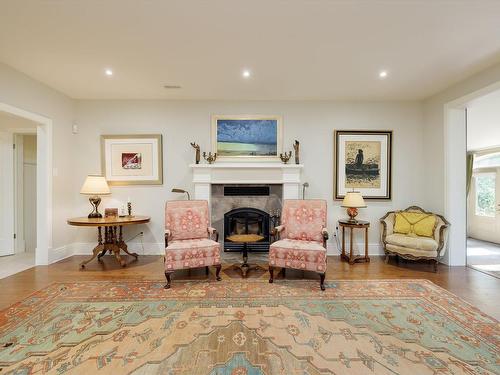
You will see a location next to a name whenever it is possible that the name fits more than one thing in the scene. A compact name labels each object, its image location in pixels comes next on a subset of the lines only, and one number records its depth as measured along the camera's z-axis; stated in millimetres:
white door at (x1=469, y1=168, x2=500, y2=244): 5629
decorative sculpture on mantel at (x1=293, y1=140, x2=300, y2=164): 4332
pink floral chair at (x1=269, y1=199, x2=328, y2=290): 3102
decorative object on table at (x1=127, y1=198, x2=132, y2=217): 4207
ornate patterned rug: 1758
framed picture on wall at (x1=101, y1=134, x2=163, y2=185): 4457
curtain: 5715
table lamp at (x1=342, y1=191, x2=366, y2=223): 3963
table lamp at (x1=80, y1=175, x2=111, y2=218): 3906
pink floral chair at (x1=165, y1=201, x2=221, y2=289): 3123
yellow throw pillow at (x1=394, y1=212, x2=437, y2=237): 3885
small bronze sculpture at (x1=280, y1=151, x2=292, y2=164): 4329
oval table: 3605
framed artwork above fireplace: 4461
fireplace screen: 4477
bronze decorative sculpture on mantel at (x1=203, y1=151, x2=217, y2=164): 4368
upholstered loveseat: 3666
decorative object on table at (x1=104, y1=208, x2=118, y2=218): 4023
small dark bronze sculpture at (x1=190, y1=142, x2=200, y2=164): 4320
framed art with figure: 4480
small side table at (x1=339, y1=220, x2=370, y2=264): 4003
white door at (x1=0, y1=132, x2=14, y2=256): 4414
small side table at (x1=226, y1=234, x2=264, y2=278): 3430
